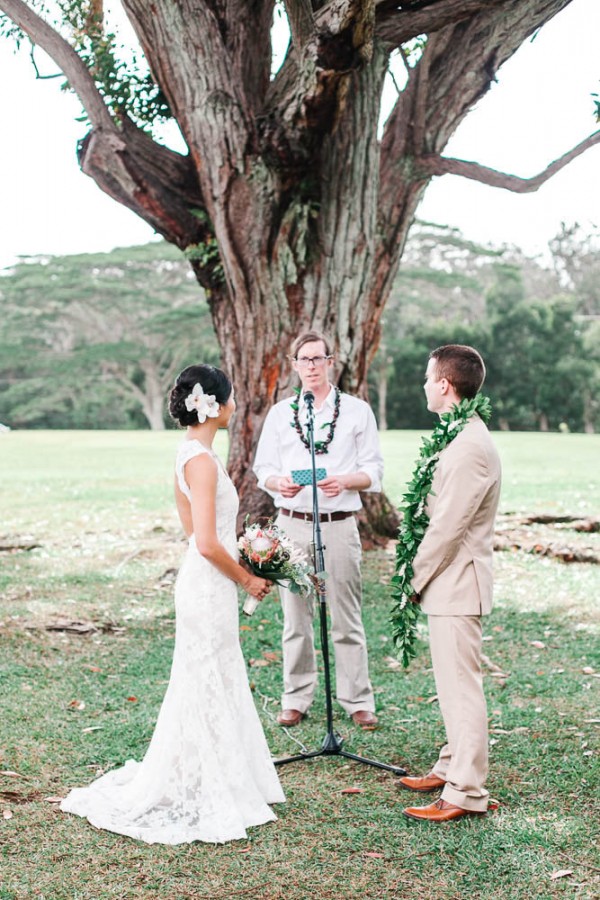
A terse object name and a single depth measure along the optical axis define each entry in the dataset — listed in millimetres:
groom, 4371
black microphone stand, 5199
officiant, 5844
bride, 4430
